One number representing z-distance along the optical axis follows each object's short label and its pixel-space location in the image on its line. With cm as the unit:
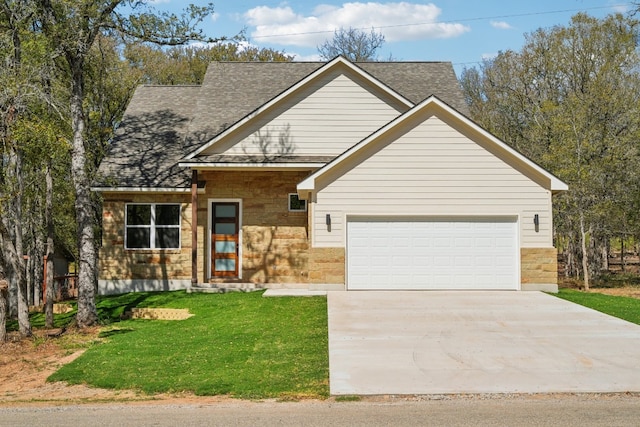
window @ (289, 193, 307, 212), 1966
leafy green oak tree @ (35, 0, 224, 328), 1454
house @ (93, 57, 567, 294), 1736
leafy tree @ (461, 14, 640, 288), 2247
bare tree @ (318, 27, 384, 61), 4400
